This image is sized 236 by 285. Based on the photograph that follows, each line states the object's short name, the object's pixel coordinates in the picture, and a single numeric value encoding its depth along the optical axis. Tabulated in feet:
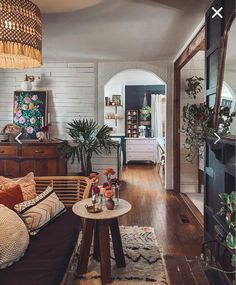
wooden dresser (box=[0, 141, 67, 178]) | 14.51
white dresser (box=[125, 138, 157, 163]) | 28.25
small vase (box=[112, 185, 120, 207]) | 7.82
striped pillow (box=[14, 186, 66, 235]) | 6.73
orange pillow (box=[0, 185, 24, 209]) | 6.99
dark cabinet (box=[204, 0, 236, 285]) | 6.31
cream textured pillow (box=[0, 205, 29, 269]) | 5.29
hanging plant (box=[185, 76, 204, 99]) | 15.40
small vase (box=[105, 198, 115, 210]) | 7.33
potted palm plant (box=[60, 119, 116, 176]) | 14.69
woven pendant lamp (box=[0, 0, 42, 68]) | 5.87
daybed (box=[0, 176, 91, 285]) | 4.87
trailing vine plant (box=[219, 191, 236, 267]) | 3.41
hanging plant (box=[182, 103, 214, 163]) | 7.61
